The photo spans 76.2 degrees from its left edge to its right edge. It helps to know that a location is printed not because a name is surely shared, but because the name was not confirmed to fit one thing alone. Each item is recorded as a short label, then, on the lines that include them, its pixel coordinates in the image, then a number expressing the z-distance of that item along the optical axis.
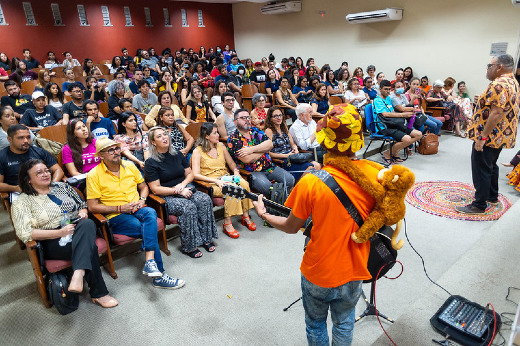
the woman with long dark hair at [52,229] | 2.13
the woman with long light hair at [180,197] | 2.76
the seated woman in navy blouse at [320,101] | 5.74
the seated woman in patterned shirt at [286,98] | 6.03
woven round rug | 3.36
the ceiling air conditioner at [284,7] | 10.80
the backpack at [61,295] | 2.12
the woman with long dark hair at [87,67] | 7.97
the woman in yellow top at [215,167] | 3.12
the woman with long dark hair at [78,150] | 2.89
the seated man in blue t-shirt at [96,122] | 3.57
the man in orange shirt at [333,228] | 1.20
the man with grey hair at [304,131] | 3.94
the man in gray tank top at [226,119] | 4.20
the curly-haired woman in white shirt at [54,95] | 4.86
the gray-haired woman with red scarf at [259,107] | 4.39
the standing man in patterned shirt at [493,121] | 2.74
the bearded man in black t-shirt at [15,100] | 4.58
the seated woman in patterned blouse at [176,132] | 3.57
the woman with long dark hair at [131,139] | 3.50
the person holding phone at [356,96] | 6.01
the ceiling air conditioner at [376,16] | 8.23
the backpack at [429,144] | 5.27
